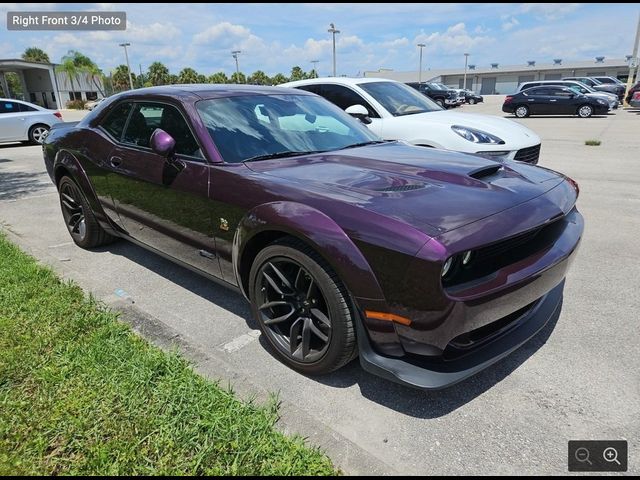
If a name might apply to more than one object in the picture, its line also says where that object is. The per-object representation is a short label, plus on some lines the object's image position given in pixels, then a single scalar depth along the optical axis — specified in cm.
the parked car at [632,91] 2188
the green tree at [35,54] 8738
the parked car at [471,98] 3759
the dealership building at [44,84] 4294
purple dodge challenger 212
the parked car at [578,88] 2125
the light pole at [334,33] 3836
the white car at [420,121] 582
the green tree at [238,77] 7057
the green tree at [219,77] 7306
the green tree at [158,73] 7512
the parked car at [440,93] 2920
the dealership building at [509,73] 6713
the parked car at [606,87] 2848
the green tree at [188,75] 7369
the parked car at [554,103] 2013
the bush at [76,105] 4759
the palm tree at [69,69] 5355
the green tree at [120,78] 7288
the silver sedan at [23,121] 1383
